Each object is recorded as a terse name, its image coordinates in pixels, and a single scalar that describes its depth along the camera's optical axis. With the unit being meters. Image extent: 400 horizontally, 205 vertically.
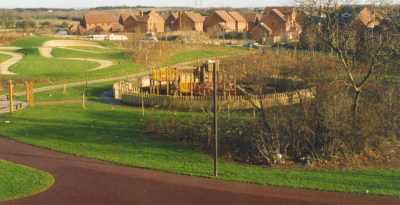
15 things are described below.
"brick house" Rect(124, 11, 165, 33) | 105.37
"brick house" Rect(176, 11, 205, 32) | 106.25
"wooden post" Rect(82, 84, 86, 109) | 31.17
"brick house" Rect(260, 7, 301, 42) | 83.43
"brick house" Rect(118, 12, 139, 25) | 113.09
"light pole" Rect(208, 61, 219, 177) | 17.45
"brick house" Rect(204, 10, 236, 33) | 104.70
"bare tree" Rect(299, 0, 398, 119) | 22.67
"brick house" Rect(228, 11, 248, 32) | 109.56
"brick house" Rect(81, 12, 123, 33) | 111.19
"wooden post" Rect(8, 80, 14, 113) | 28.83
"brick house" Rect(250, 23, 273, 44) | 89.55
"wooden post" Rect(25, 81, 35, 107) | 31.92
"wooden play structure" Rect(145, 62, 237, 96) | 32.94
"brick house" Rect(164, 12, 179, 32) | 111.62
